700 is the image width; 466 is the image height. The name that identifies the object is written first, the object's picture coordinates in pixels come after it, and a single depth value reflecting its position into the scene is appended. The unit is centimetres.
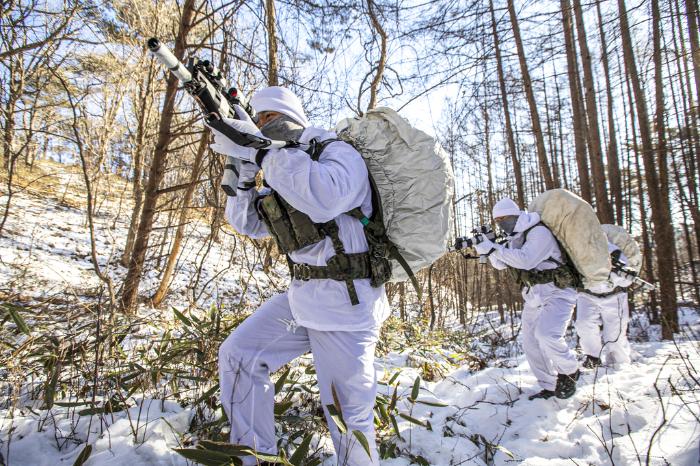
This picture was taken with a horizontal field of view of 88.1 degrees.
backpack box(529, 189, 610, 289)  414
